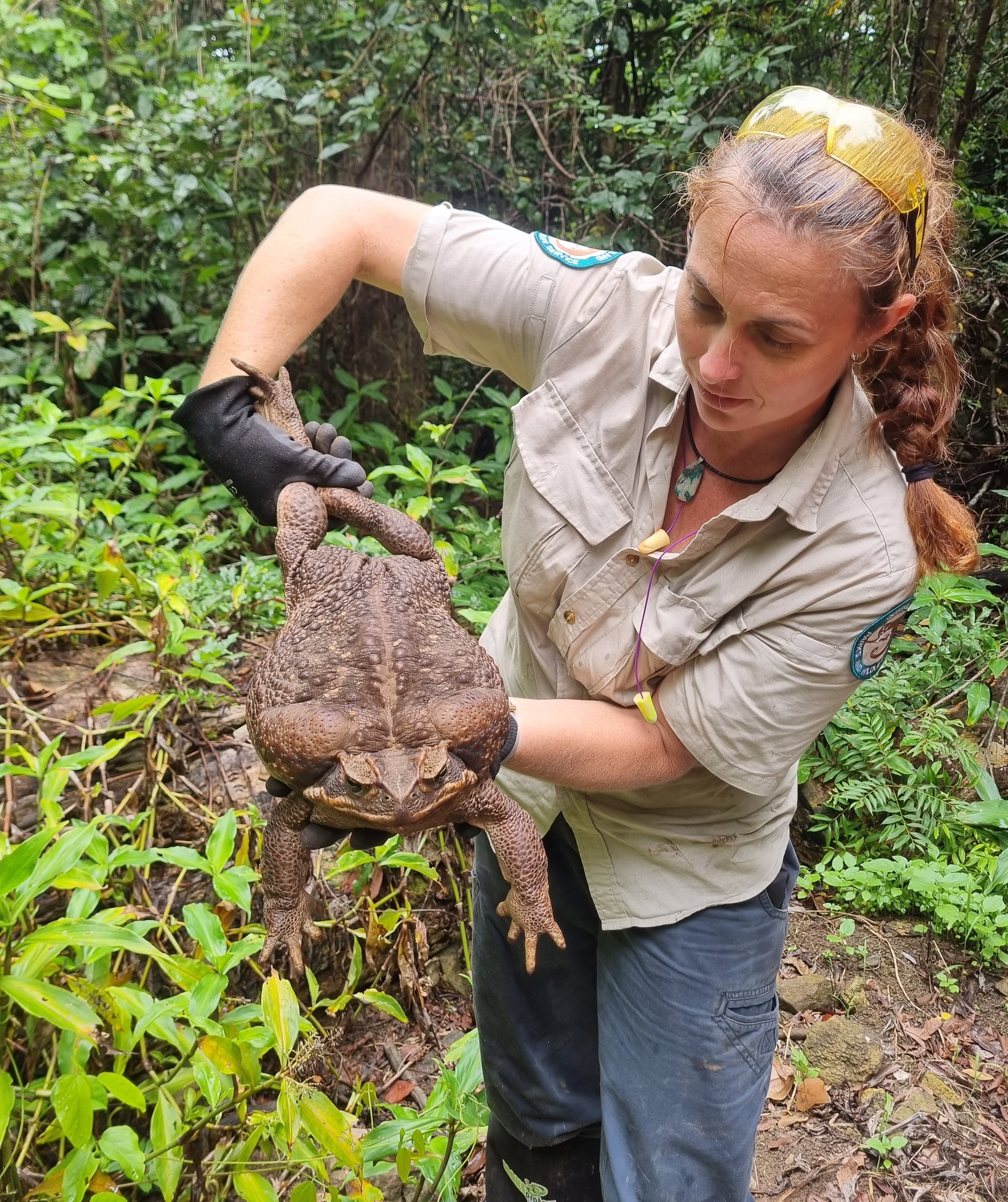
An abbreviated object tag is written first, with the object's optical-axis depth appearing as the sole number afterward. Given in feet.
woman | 6.75
